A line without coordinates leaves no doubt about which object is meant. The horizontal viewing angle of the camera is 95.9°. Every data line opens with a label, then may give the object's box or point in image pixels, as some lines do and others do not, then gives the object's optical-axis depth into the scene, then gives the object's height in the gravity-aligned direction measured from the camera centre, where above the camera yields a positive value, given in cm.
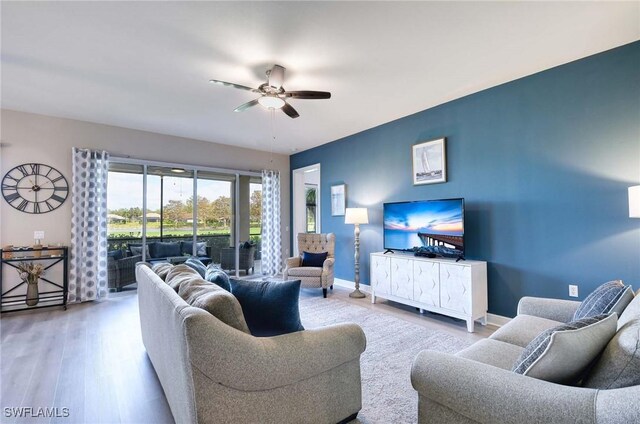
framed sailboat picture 398 +81
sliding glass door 499 +15
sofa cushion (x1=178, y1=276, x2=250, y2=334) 143 -43
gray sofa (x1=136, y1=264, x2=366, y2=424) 127 -74
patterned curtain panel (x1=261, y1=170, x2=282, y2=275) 638 -14
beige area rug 191 -124
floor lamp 474 -4
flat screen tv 358 -10
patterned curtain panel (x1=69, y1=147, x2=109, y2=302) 440 -11
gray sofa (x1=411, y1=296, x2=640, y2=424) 88 -63
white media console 325 -82
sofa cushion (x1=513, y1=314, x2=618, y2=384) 108 -51
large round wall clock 410 +53
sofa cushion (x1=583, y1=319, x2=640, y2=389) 97 -51
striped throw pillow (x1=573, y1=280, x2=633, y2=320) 148 -45
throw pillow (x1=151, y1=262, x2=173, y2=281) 231 -40
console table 399 -80
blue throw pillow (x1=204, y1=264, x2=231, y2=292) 182 -37
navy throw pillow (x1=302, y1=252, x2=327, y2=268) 504 -68
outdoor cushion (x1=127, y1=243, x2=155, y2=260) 503 -46
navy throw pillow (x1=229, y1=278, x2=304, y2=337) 162 -49
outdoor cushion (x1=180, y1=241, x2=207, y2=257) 550 -50
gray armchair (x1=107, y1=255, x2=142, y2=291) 480 -82
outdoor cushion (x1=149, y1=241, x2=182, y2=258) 519 -50
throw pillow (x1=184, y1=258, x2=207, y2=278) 240 -38
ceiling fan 292 +133
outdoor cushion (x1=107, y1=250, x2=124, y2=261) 483 -53
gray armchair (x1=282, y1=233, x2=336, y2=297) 474 -78
